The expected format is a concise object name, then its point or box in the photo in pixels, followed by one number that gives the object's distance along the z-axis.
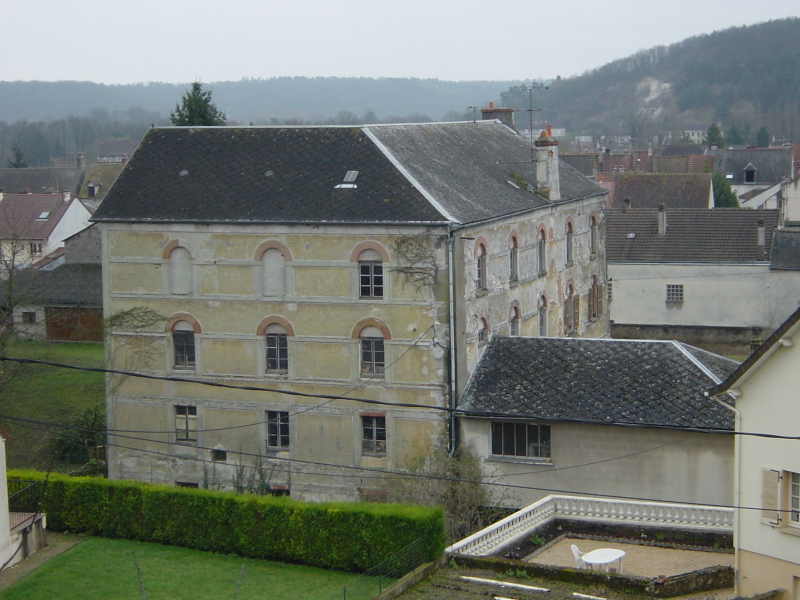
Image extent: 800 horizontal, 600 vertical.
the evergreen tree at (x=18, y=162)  122.44
